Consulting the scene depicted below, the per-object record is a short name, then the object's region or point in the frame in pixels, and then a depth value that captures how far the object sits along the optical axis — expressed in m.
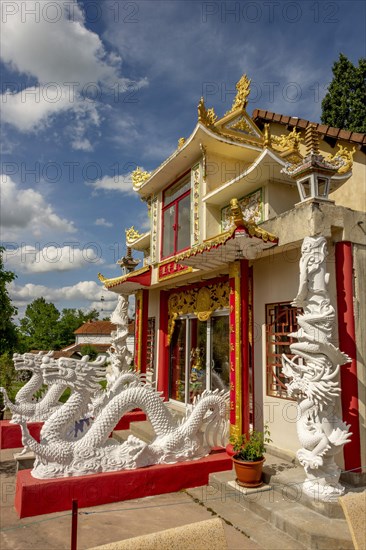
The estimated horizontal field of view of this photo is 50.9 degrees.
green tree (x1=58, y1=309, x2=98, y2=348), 42.81
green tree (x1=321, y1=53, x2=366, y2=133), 13.05
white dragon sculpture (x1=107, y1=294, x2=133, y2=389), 10.00
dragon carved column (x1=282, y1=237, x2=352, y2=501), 4.34
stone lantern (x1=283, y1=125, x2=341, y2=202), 5.07
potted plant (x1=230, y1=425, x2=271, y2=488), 4.86
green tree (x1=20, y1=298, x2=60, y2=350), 41.34
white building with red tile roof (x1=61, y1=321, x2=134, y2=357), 40.38
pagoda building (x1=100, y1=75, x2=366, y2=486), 5.11
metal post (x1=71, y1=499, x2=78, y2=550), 2.61
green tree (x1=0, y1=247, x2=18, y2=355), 10.21
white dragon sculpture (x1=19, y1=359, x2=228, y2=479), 4.72
